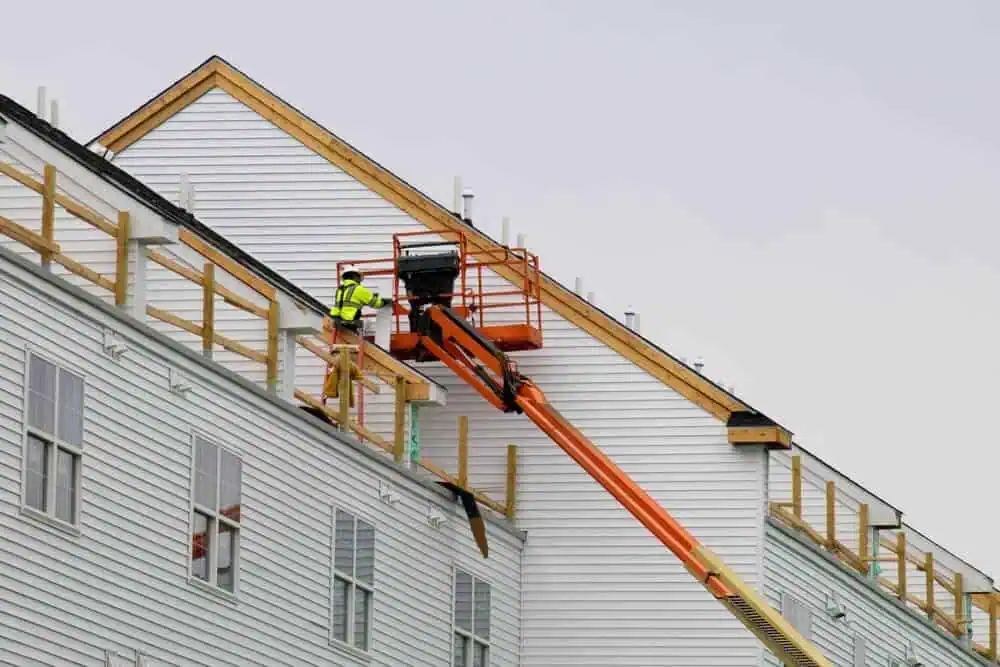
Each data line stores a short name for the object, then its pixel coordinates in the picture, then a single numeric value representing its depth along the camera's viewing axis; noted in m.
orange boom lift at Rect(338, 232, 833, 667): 48.22
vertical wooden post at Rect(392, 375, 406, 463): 46.69
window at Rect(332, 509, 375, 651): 43.38
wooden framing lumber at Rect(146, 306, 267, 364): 38.47
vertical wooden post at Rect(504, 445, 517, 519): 52.22
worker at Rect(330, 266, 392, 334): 47.62
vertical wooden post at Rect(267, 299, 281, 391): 42.19
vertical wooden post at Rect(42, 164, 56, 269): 35.34
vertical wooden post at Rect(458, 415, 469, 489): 49.16
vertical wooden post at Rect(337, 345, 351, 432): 44.28
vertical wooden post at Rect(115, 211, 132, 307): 37.34
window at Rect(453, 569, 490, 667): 48.22
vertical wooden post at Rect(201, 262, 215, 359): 40.12
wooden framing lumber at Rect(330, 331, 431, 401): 48.97
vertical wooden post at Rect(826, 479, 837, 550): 56.06
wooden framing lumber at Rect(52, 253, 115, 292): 35.81
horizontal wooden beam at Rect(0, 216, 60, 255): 34.72
